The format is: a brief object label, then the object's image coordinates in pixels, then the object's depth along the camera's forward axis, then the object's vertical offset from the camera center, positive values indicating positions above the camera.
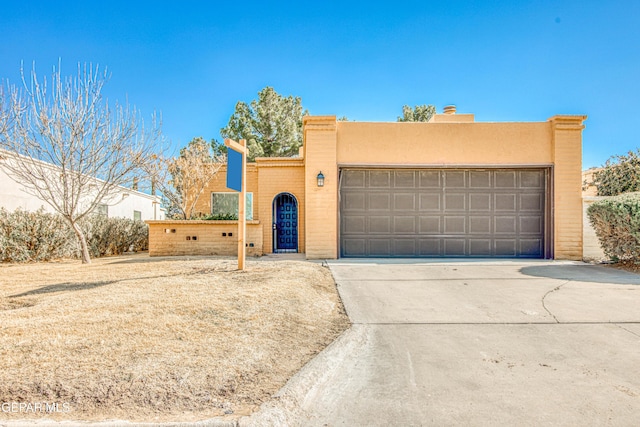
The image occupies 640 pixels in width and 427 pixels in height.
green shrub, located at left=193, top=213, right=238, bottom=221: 11.53 -0.01
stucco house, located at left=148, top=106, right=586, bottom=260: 10.10 +0.67
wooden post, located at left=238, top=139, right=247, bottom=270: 7.21 -0.17
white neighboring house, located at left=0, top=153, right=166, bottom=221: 11.29 +0.57
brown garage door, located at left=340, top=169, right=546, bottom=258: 10.46 +0.13
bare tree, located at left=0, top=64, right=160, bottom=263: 9.39 +2.33
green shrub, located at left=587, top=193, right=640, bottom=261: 8.18 -0.20
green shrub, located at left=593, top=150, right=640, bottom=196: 12.68 +1.54
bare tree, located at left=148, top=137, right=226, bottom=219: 14.18 +1.64
